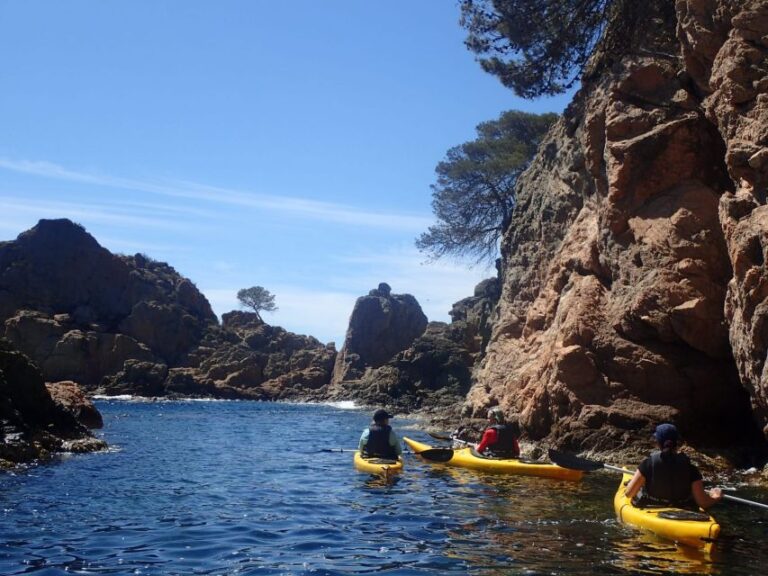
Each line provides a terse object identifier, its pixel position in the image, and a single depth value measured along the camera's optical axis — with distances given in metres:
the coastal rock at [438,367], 41.78
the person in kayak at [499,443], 15.40
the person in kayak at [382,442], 15.23
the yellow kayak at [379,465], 14.23
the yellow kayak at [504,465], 13.81
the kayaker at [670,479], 9.02
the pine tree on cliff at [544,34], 20.53
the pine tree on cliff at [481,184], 36.50
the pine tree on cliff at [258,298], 99.94
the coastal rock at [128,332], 59.88
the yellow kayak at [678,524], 8.29
